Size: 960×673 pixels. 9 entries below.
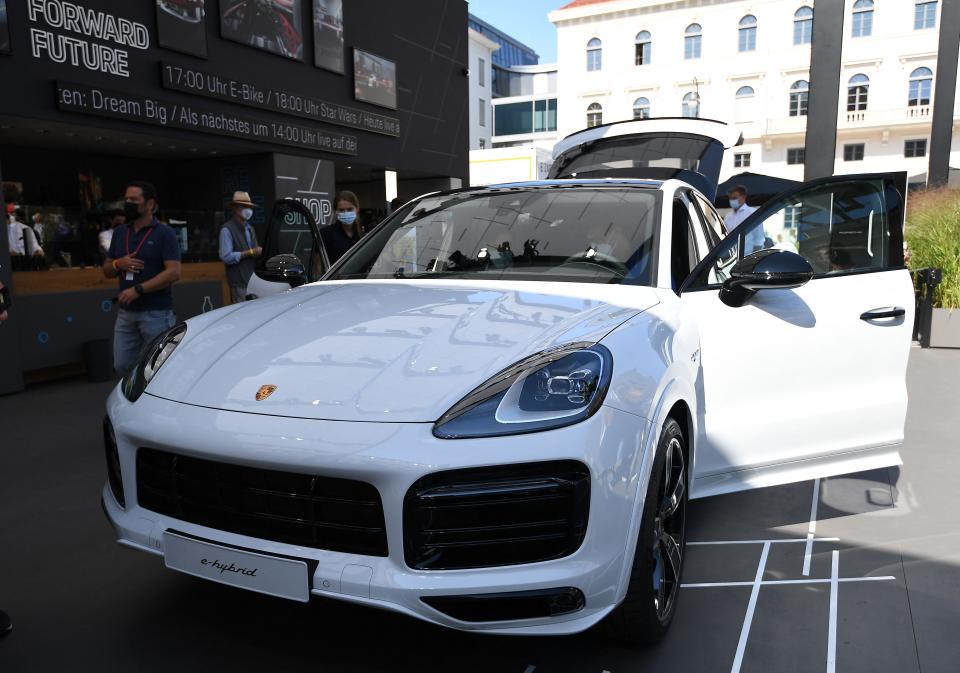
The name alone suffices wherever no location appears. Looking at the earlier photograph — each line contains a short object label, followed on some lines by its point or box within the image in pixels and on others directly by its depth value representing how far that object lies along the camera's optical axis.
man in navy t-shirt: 4.59
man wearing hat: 7.29
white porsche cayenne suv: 1.76
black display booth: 8.10
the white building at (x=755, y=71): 38.94
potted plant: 7.86
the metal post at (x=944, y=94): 10.20
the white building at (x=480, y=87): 55.53
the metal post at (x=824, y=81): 9.45
